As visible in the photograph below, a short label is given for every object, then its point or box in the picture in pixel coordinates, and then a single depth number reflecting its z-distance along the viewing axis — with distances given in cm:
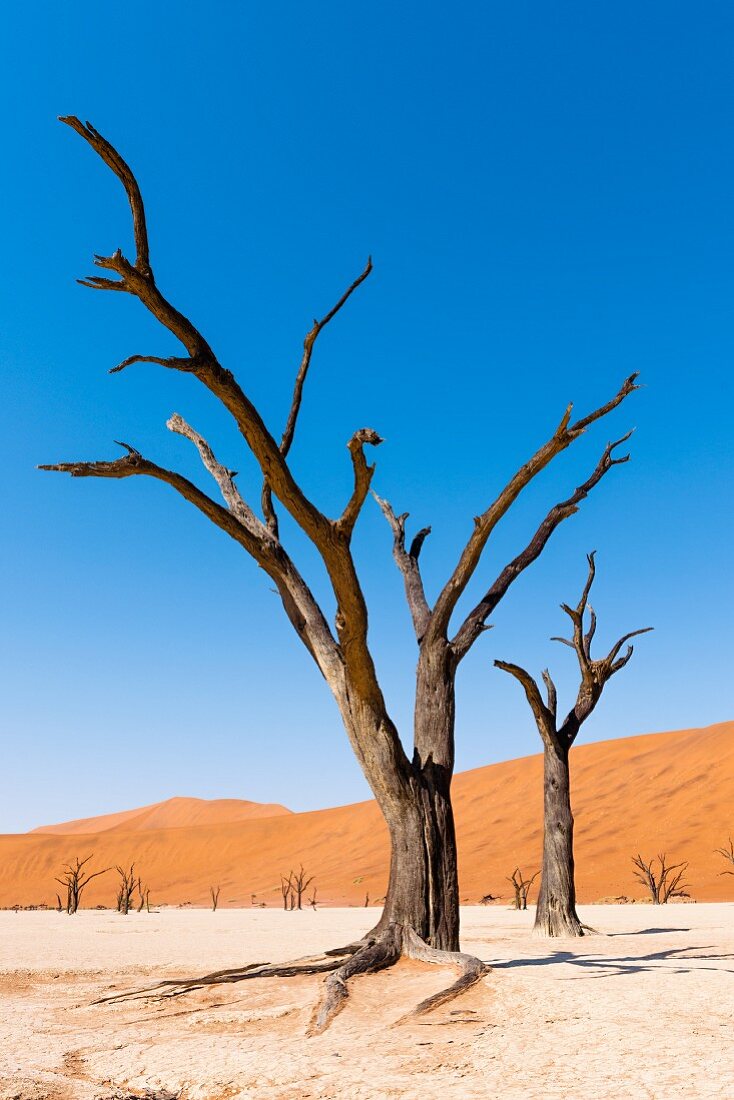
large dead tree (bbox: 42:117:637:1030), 693
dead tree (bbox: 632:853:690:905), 2541
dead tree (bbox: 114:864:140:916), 2932
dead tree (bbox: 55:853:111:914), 2778
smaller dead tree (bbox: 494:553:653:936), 1307
